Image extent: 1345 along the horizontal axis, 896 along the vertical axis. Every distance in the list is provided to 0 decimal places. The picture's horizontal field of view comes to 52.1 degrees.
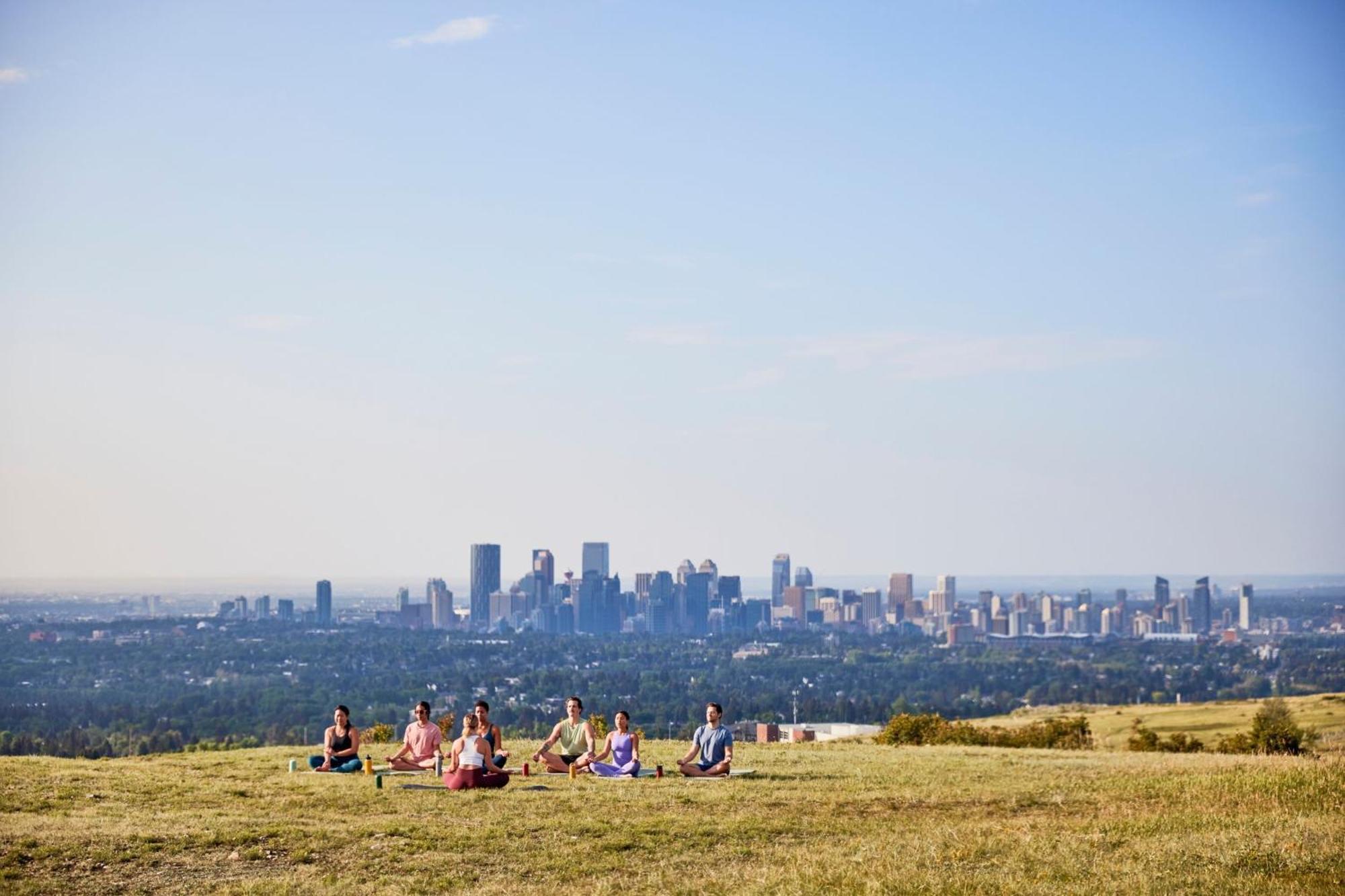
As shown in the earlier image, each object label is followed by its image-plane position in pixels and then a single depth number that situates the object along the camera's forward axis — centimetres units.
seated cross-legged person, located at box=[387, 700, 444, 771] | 2366
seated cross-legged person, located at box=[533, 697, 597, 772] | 2417
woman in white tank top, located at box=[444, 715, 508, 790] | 2131
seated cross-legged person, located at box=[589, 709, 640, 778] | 2377
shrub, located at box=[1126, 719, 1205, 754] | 4720
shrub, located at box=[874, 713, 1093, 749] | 4644
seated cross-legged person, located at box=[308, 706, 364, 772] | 2370
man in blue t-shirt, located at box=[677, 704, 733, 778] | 2408
